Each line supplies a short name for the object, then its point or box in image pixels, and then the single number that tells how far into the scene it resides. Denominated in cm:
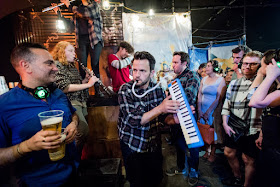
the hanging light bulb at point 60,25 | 512
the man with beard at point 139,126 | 201
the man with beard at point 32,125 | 118
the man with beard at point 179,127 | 304
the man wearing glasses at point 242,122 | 258
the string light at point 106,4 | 569
